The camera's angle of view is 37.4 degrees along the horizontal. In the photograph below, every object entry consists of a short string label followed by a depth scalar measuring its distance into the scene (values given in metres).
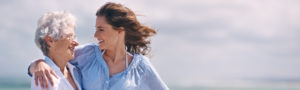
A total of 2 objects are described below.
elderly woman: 3.65
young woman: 4.17
